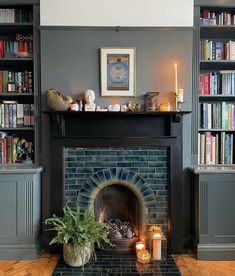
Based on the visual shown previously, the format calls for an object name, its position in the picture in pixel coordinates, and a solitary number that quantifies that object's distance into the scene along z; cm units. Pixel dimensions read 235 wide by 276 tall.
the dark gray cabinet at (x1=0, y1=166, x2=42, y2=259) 263
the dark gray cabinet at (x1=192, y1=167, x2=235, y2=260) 264
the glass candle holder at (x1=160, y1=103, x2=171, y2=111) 278
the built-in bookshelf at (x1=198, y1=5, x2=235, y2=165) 298
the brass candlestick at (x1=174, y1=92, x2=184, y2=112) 280
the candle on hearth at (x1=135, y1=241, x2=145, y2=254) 264
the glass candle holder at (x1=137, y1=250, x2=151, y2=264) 253
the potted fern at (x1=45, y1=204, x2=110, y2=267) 243
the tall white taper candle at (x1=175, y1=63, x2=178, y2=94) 279
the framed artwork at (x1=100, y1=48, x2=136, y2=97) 282
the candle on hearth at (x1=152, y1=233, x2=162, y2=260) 260
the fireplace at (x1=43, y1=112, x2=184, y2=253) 278
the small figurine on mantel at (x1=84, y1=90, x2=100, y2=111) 274
